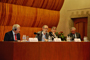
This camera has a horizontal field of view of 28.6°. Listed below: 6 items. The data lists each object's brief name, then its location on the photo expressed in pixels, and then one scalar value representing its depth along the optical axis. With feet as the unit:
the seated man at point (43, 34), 16.17
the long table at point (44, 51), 10.61
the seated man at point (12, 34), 13.52
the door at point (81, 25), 27.69
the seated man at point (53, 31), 18.56
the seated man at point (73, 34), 19.71
